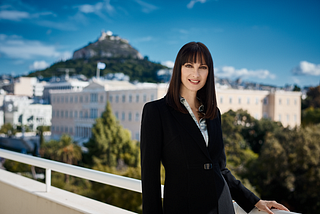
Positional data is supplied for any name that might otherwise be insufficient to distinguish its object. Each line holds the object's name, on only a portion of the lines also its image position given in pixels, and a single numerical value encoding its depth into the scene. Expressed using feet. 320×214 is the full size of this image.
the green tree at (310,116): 140.05
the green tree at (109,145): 105.70
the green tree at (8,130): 177.06
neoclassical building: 139.13
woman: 4.32
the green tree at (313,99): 174.36
